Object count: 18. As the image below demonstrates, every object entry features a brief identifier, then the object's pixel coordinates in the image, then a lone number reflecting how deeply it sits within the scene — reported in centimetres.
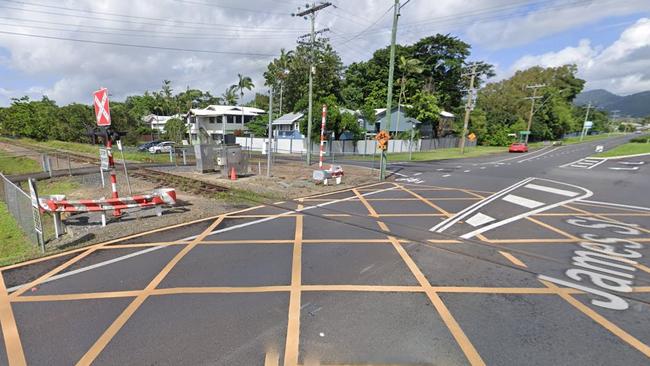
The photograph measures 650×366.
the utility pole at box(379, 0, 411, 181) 1412
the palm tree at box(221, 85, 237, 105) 6694
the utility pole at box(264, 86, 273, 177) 1408
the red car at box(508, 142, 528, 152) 3854
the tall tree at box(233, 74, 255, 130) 6331
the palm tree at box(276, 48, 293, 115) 4496
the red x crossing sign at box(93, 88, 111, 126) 744
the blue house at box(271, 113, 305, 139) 3926
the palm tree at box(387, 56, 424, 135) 3772
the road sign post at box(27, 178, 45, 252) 616
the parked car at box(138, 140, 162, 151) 3629
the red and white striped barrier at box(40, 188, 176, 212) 682
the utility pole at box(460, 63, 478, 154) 3111
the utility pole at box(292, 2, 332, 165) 2047
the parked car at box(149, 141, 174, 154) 3541
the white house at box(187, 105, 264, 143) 5231
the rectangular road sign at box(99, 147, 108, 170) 790
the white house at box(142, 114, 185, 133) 6619
